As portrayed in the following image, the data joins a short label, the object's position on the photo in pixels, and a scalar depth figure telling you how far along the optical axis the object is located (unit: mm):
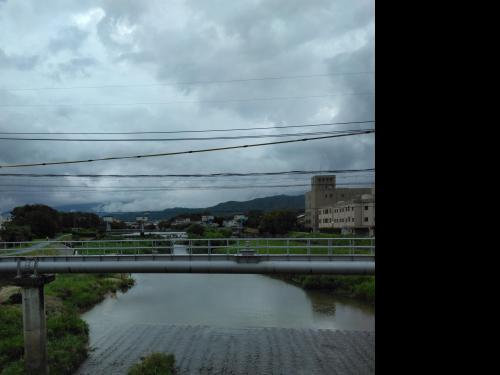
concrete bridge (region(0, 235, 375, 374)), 13344
